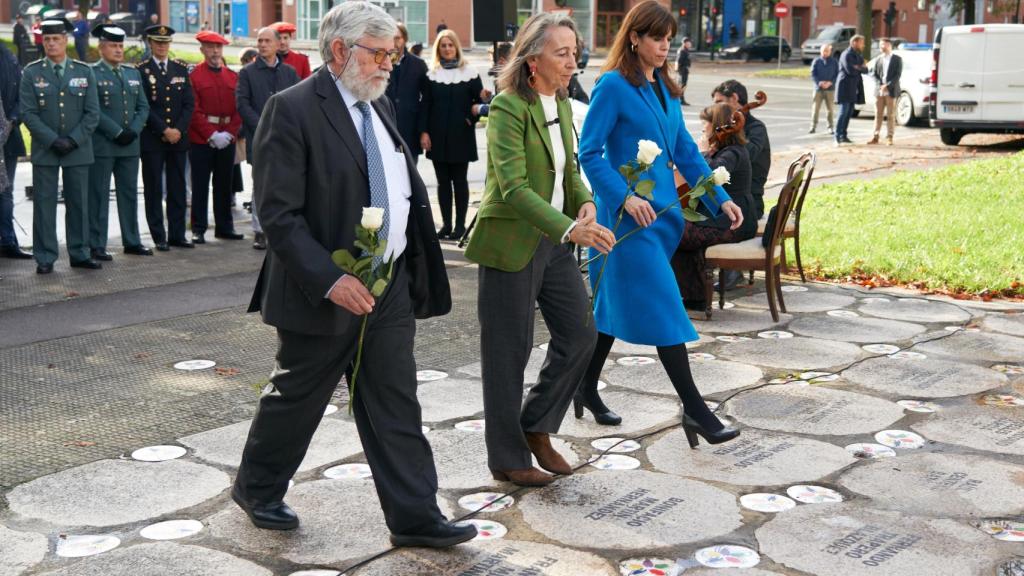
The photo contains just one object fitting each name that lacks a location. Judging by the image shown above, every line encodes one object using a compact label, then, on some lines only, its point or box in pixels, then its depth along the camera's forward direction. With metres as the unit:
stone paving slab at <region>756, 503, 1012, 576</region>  4.11
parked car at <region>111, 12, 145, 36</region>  56.00
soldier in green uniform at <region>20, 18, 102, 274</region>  9.66
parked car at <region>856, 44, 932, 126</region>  23.91
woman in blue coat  5.27
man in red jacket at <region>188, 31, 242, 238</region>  11.16
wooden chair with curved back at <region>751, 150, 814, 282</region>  9.17
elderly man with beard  3.96
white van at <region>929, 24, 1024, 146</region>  20.94
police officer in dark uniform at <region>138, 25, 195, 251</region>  10.80
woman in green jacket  4.66
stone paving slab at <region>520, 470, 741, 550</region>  4.37
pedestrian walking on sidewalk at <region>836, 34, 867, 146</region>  22.38
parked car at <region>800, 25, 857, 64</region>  53.50
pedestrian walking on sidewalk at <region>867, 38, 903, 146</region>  21.56
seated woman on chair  8.12
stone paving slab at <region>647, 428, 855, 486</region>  5.06
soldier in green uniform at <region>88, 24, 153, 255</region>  10.12
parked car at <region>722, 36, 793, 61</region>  56.41
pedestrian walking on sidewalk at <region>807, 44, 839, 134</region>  23.59
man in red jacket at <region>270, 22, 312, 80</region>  11.58
